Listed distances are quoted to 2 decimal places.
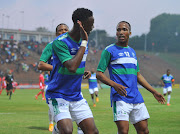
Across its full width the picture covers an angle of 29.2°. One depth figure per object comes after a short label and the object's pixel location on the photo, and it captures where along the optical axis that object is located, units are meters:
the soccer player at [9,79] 29.14
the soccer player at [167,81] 24.45
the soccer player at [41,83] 27.09
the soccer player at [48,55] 6.31
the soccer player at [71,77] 5.08
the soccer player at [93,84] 23.08
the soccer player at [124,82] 6.19
